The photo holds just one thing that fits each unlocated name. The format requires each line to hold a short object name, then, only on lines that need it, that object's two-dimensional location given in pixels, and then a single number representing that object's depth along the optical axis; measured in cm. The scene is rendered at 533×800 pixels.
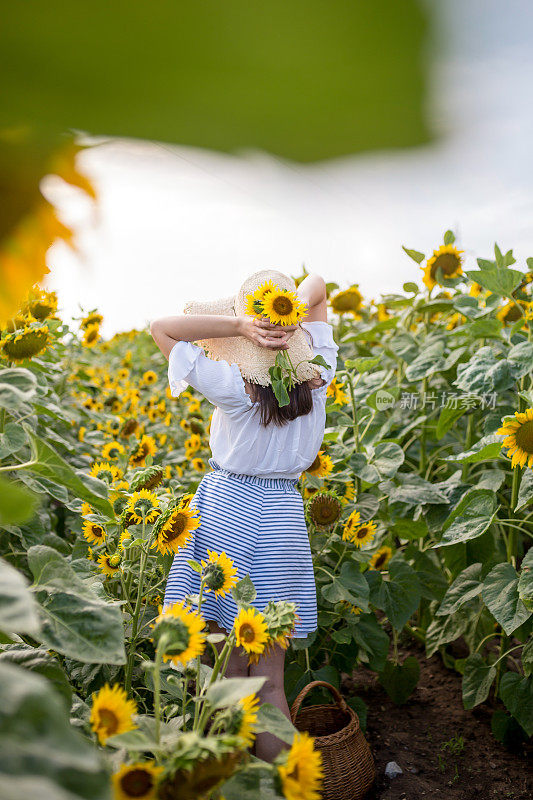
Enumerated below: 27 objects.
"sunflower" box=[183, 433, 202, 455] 249
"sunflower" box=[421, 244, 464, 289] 220
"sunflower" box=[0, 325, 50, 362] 145
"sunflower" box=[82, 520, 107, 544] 149
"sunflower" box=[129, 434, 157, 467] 200
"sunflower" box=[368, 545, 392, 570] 204
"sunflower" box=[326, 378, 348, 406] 195
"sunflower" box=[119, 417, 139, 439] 264
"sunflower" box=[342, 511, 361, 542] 171
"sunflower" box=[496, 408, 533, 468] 153
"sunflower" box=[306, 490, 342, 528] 169
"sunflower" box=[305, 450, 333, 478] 176
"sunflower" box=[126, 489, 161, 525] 122
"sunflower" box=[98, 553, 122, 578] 142
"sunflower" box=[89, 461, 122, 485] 159
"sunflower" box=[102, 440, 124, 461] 211
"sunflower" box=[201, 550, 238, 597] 104
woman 154
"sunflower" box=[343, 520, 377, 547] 174
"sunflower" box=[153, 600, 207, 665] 72
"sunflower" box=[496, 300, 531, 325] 215
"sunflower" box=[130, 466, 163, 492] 133
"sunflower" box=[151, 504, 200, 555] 124
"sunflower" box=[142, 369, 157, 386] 370
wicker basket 152
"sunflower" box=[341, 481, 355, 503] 179
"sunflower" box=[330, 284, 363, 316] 255
